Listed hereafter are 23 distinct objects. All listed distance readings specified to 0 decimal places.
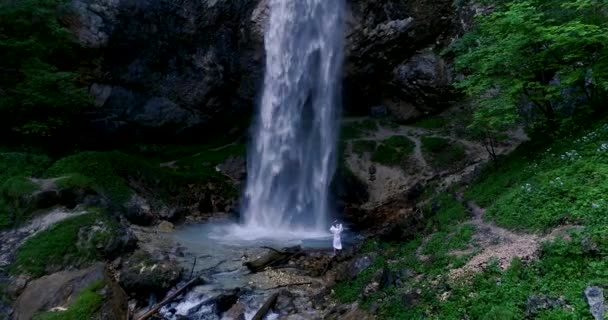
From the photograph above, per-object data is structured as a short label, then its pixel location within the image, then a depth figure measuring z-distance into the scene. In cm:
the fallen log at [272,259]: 1399
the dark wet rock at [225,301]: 1136
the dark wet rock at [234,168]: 2595
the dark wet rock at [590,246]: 744
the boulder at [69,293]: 996
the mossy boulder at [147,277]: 1195
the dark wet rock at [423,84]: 2742
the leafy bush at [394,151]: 2646
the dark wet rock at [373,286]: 1050
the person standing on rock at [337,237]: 1466
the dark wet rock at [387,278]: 1036
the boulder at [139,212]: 1897
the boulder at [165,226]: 1934
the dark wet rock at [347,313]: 971
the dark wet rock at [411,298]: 898
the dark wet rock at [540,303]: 688
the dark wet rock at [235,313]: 1099
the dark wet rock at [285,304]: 1118
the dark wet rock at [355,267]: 1223
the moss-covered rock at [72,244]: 1252
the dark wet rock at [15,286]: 1139
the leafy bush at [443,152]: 2531
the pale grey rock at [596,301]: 624
